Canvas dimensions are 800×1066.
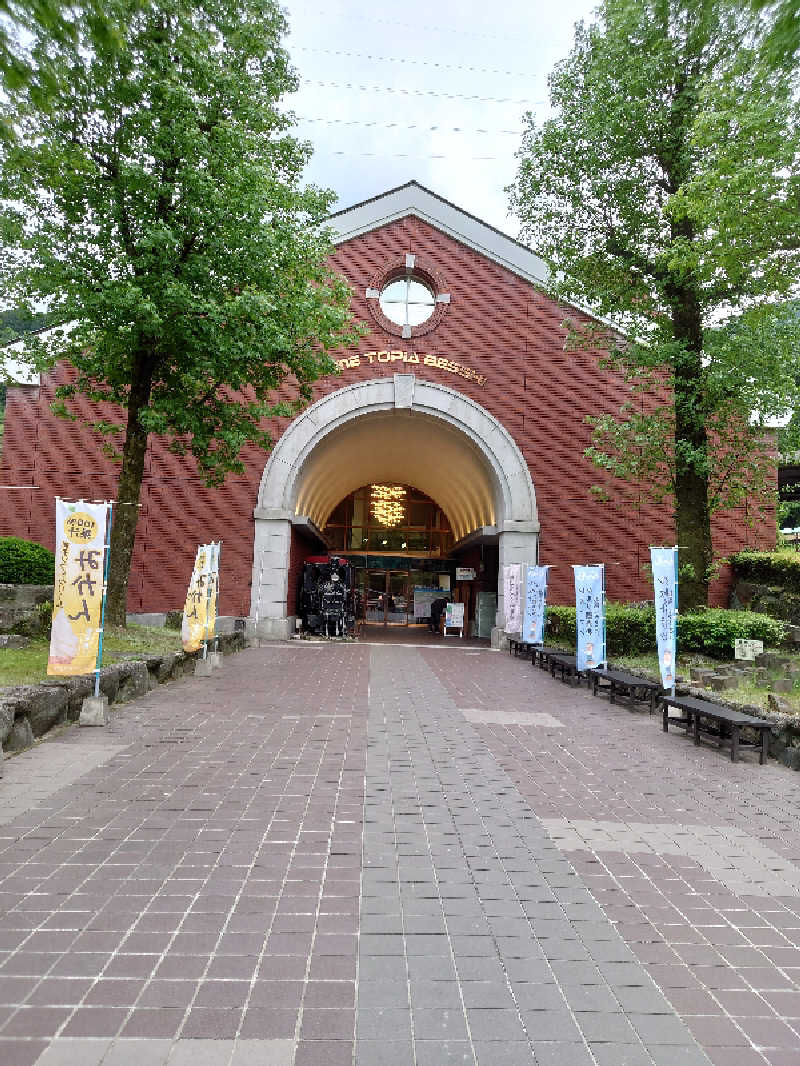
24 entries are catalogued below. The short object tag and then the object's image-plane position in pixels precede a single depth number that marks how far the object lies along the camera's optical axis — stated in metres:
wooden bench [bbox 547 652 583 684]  13.91
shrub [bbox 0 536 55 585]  13.30
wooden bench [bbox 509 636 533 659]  19.20
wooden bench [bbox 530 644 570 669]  15.62
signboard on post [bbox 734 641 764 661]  11.56
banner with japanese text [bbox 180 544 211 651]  13.16
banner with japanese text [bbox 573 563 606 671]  13.00
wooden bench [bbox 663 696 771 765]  7.90
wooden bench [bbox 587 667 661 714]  10.97
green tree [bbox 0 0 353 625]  11.85
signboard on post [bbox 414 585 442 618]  33.94
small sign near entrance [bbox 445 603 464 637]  28.27
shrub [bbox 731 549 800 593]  18.17
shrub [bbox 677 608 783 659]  13.27
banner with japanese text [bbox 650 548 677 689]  10.59
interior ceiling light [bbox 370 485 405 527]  36.62
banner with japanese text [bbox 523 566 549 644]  17.81
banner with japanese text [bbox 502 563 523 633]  20.27
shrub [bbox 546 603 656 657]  16.30
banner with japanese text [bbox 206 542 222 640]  14.07
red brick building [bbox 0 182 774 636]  21.80
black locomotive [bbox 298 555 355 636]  24.39
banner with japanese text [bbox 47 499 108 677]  8.60
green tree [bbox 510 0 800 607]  13.29
